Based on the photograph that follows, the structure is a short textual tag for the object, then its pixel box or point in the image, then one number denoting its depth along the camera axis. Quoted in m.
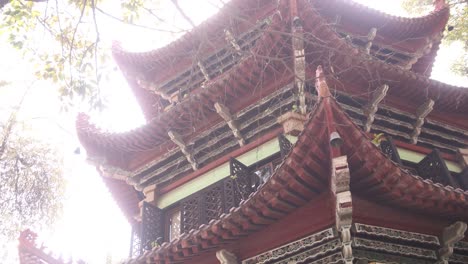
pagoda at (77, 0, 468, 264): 4.78
